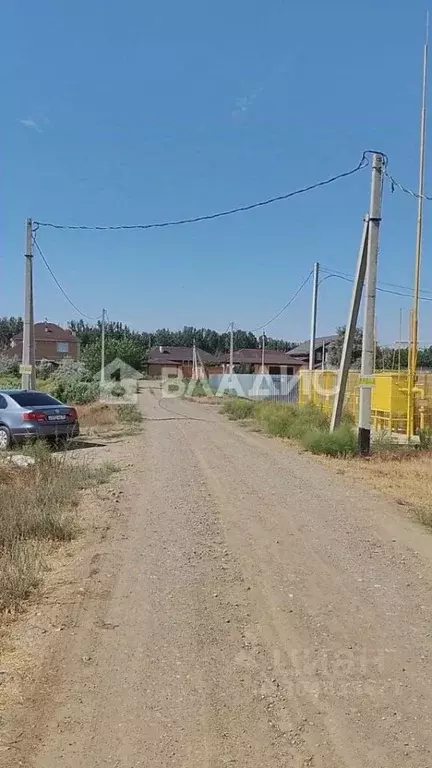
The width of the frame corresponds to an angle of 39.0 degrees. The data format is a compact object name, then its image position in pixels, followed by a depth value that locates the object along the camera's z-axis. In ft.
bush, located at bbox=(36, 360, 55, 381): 162.39
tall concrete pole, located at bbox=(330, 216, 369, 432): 43.80
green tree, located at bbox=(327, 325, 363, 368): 154.34
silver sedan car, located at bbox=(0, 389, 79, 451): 44.27
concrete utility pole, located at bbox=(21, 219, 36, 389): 61.36
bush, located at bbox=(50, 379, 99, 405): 94.53
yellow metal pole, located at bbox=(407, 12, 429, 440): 51.57
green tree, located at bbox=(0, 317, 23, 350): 352.08
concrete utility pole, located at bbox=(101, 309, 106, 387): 144.64
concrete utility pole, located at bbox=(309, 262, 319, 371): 92.22
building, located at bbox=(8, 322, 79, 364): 275.18
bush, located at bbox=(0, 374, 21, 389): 116.06
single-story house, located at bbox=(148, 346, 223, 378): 285.43
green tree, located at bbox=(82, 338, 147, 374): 159.02
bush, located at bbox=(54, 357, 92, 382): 116.77
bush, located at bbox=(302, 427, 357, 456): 41.47
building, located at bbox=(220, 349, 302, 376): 267.39
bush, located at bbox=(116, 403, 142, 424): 69.15
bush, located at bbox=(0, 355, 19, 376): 159.22
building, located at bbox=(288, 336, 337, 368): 205.69
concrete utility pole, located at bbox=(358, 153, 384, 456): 40.73
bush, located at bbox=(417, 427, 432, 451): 43.81
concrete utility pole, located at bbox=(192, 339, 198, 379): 218.96
